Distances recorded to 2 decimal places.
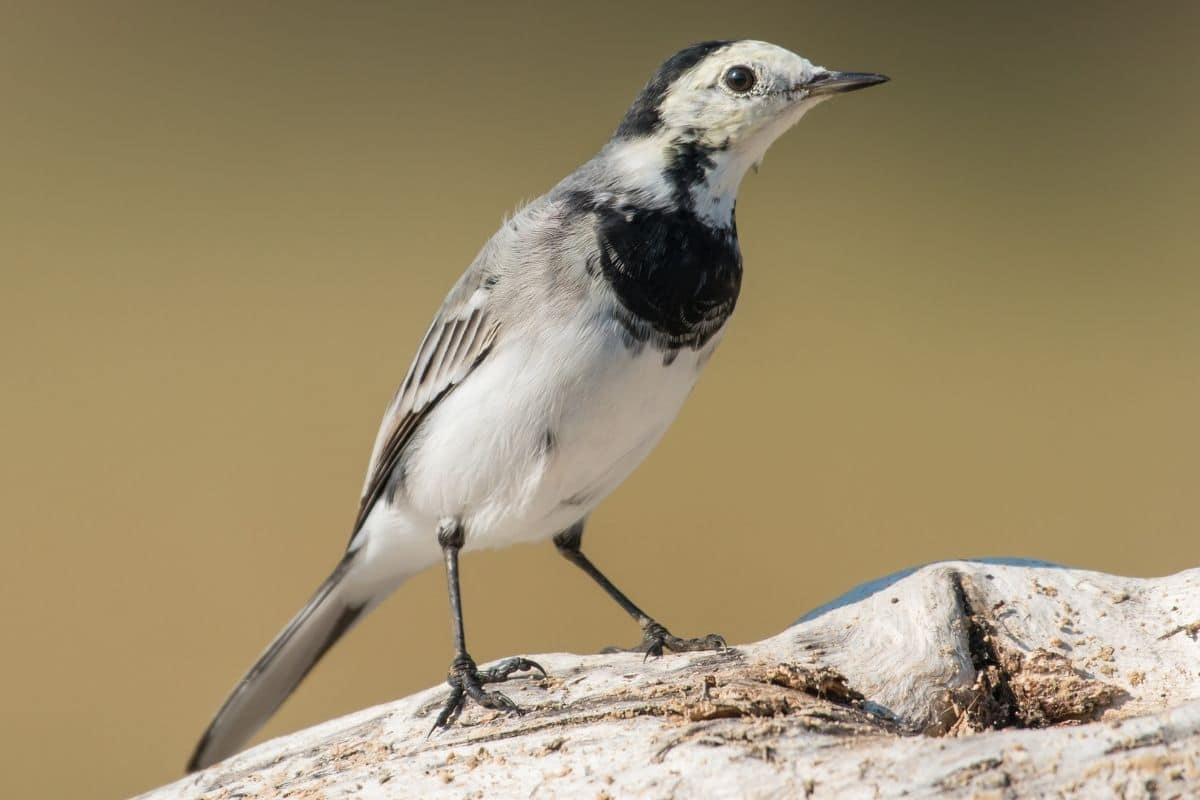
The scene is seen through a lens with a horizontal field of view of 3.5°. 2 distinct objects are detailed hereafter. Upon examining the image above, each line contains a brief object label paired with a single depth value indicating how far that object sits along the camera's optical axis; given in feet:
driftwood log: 9.83
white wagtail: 10.05
